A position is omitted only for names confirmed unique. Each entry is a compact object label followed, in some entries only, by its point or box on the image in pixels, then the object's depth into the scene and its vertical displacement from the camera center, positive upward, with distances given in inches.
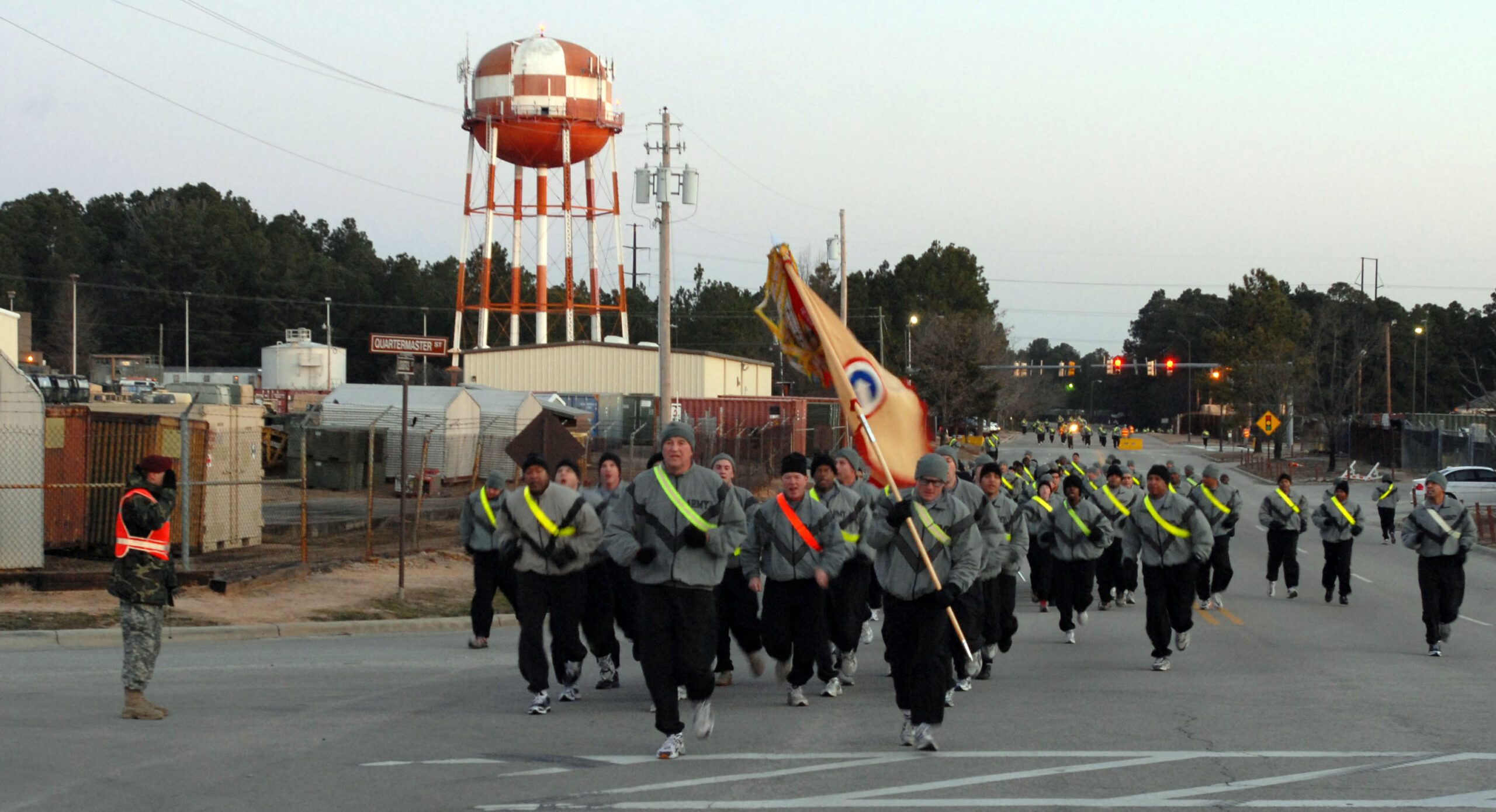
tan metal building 2256.4 +60.5
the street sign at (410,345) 2196.1 +93.2
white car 1566.2 -68.4
